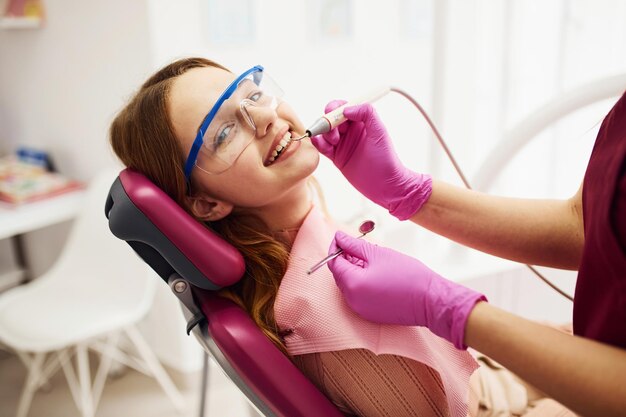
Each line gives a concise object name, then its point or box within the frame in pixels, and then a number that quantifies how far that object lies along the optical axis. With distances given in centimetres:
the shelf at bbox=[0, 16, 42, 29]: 233
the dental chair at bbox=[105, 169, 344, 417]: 93
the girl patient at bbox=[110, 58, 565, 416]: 101
